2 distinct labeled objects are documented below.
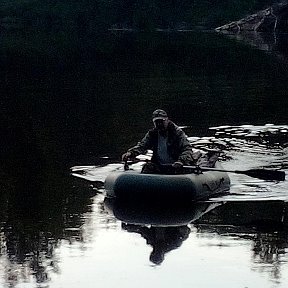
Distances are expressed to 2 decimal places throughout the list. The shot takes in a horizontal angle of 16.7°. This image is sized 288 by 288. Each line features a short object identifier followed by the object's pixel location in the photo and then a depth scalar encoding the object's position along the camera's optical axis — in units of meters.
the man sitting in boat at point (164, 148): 20.73
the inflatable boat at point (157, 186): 19.88
